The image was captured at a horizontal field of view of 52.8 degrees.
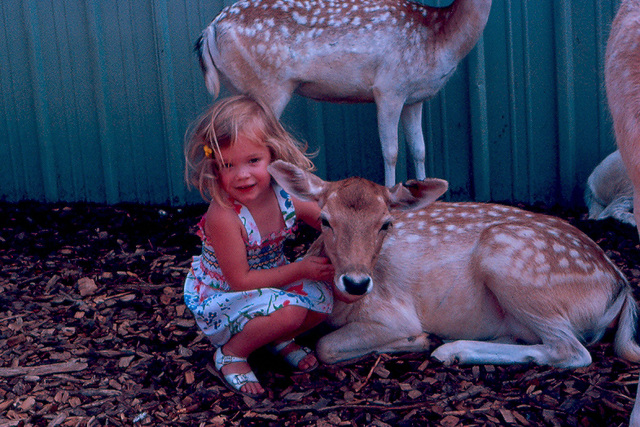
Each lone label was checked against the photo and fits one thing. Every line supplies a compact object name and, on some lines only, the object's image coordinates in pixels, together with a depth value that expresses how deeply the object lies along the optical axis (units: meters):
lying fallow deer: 2.80
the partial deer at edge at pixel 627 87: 1.88
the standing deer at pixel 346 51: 5.07
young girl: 2.80
